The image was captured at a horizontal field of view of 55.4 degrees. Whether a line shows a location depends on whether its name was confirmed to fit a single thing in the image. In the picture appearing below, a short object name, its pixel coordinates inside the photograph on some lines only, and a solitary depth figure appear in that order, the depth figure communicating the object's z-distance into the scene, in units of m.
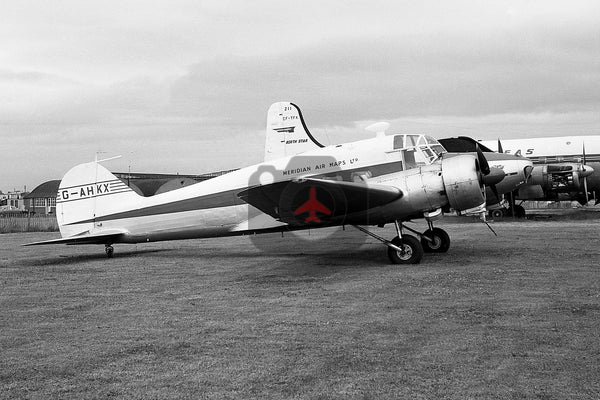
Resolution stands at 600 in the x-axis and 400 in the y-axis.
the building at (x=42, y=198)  83.81
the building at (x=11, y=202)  97.91
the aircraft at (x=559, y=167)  26.31
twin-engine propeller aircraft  11.24
